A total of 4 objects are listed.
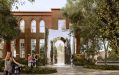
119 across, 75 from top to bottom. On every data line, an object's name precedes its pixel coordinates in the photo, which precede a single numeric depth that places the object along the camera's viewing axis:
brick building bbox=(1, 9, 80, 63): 33.91
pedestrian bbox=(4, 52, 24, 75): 10.46
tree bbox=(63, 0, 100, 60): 20.55
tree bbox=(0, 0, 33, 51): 14.21
